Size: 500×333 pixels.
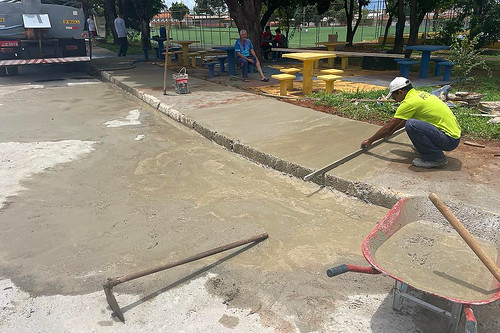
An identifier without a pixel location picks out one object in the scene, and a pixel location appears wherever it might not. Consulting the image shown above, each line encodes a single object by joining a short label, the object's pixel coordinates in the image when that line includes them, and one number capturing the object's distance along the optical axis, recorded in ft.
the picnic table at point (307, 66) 29.53
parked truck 39.01
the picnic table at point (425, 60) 34.81
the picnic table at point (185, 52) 47.54
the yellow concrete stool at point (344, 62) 42.32
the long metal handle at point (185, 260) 9.03
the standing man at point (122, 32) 60.90
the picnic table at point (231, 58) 39.10
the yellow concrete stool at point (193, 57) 45.73
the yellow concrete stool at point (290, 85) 32.64
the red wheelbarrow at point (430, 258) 7.97
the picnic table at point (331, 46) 50.86
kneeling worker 14.29
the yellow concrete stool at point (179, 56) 51.16
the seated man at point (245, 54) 35.60
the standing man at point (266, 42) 53.21
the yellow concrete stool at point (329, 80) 28.25
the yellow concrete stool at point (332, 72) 29.59
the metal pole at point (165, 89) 29.86
